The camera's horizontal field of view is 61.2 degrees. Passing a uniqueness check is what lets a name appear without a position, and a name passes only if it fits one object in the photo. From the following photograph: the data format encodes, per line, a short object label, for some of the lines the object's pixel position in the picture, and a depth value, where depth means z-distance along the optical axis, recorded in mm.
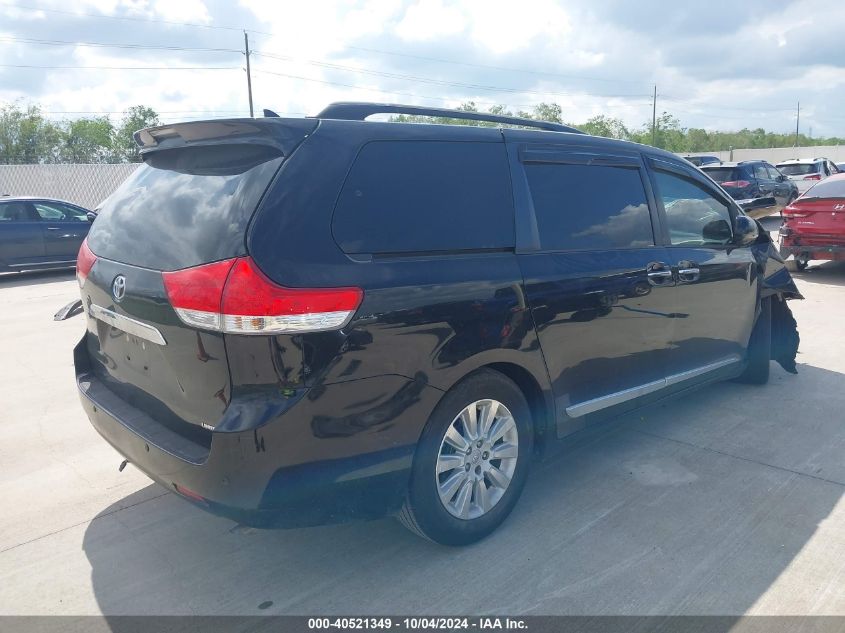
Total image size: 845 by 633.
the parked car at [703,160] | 26369
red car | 10602
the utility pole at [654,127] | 70875
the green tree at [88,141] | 58388
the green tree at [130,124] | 60656
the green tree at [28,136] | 55688
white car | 24891
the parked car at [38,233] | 13055
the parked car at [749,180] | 19156
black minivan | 2650
